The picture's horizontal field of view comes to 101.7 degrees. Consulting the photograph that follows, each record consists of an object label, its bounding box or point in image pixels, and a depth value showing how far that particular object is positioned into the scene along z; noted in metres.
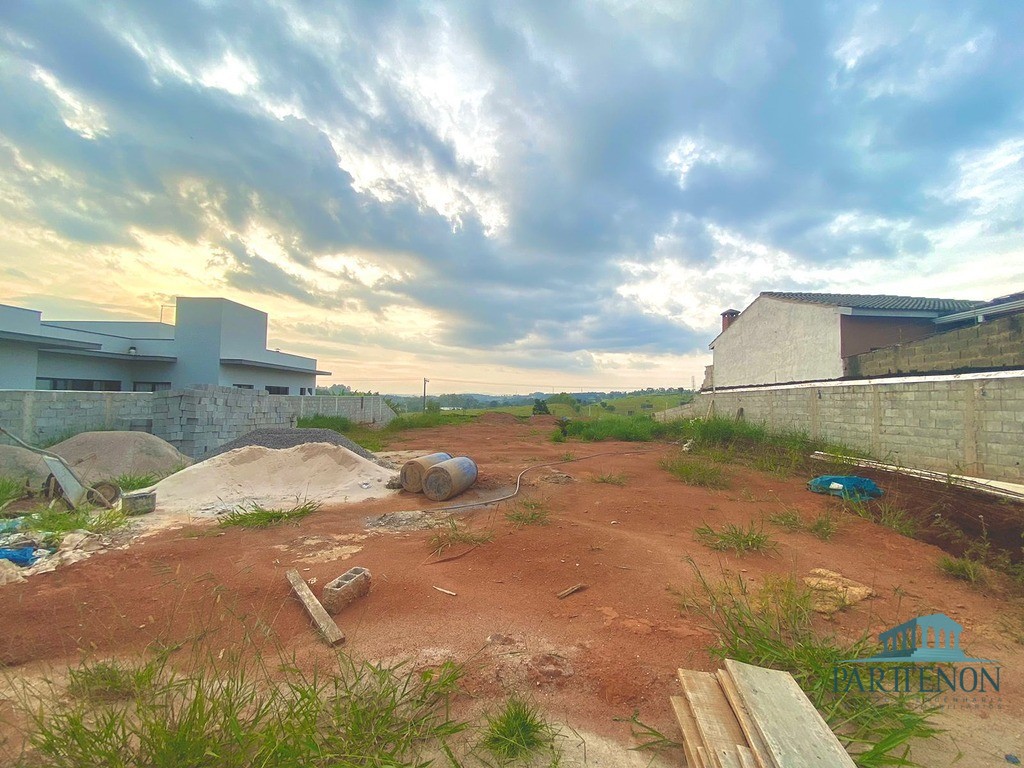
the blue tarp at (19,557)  3.79
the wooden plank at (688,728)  1.73
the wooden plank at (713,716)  1.71
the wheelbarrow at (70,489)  5.45
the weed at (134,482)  6.92
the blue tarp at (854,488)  6.09
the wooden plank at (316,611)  2.68
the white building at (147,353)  12.42
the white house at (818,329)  12.04
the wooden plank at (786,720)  1.63
